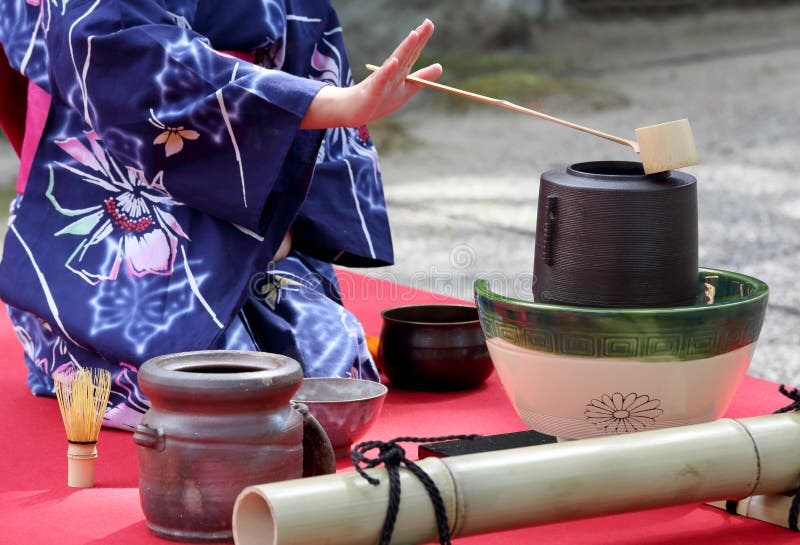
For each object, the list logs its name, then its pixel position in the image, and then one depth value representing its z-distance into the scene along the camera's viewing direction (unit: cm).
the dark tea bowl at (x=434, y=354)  419
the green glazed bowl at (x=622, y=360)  383
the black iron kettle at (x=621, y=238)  386
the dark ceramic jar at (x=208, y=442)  371
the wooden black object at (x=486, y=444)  387
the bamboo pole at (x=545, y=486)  362
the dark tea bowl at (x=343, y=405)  394
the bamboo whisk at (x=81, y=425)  385
